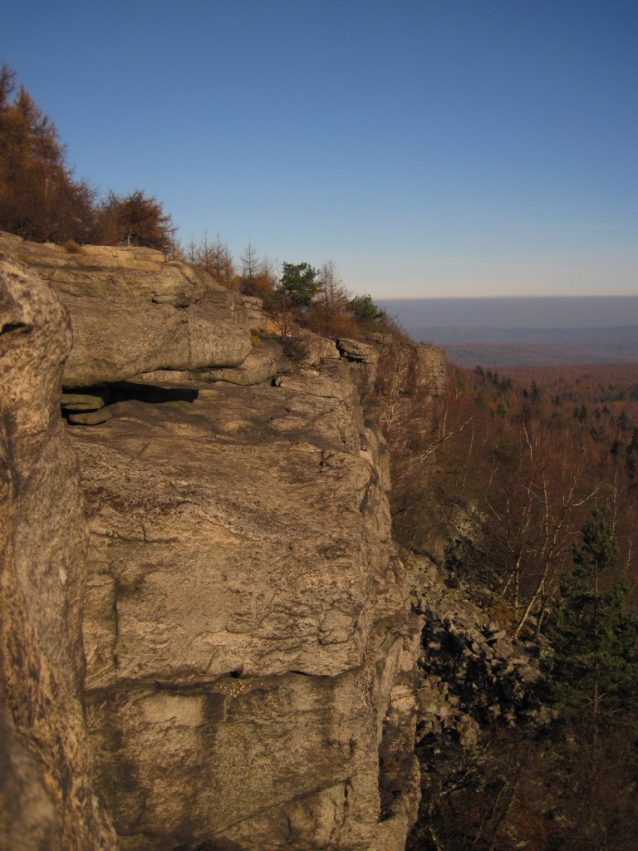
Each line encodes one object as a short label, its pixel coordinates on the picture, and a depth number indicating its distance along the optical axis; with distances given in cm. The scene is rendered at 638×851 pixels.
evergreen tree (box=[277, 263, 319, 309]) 3297
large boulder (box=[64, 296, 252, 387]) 836
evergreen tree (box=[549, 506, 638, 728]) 1505
